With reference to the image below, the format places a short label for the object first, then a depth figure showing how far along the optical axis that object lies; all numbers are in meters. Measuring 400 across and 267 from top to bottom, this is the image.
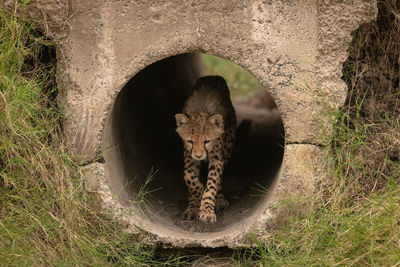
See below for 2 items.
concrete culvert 10.19
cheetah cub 12.50
